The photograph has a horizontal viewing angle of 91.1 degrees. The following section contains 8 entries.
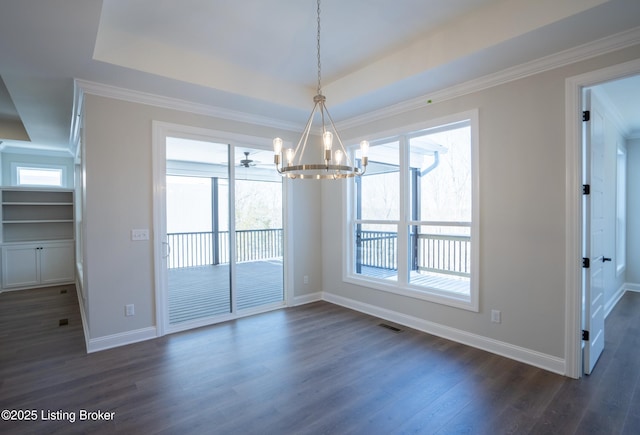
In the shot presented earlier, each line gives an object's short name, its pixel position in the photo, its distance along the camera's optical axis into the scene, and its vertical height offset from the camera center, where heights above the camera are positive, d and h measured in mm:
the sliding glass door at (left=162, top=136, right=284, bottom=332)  3939 -36
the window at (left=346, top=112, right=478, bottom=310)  3486 -65
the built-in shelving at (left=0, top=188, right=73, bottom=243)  6078 +8
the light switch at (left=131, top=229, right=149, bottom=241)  3536 -233
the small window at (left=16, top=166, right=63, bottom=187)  6730 +855
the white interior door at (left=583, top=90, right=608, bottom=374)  2664 -281
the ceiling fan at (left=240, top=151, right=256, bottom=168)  4459 +736
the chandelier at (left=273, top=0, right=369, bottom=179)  2281 +381
